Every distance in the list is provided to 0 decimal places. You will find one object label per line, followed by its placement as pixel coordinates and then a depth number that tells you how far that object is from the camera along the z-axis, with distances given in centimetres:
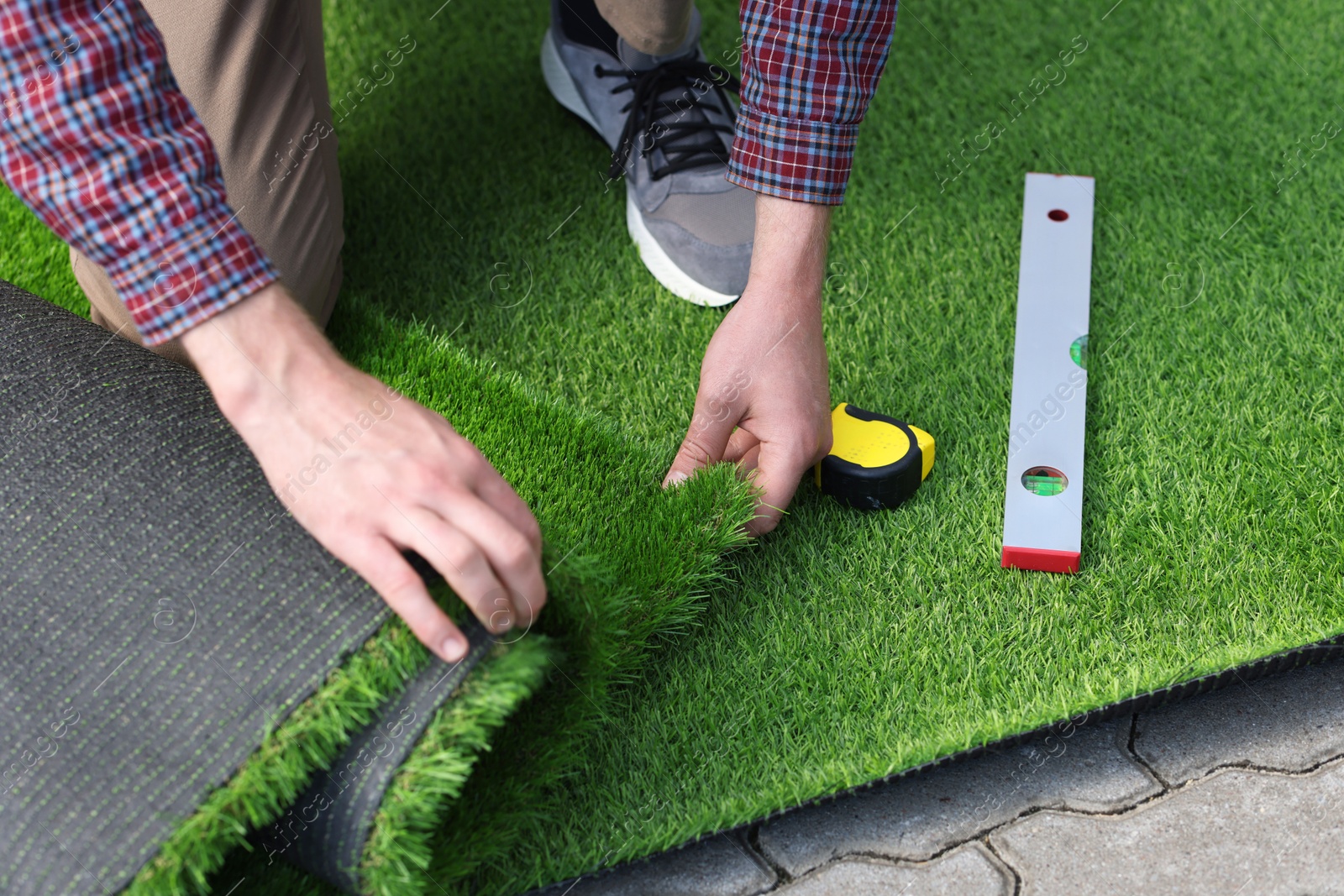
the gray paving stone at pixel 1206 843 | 127
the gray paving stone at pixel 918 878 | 128
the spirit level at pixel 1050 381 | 158
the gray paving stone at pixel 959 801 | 134
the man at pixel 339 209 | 104
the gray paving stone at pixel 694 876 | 131
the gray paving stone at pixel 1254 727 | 140
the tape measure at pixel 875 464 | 163
